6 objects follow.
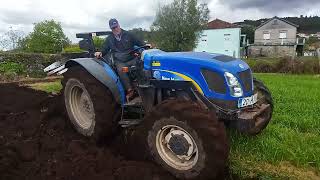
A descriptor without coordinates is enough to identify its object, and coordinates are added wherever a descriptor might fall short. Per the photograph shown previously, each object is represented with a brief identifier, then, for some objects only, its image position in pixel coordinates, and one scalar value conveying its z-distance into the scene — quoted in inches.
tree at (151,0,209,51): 898.1
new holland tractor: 100.8
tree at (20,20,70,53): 909.9
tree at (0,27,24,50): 675.2
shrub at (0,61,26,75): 402.7
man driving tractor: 142.5
